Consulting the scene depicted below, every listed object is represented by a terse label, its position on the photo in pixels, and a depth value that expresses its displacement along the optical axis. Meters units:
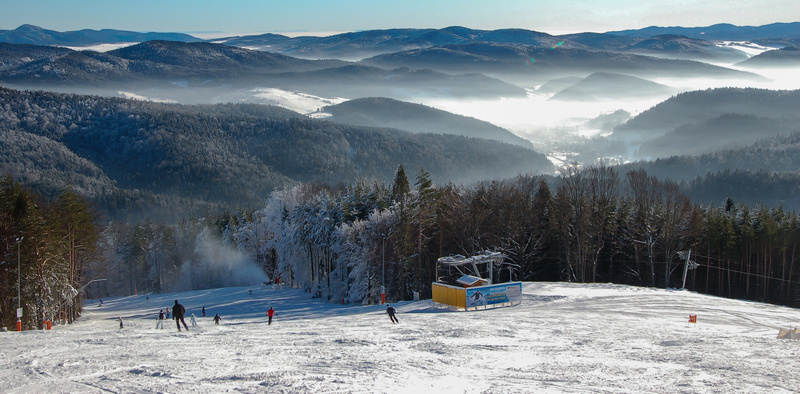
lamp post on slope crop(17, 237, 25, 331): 37.36
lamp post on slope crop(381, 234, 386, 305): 53.78
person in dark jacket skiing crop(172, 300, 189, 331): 32.34
